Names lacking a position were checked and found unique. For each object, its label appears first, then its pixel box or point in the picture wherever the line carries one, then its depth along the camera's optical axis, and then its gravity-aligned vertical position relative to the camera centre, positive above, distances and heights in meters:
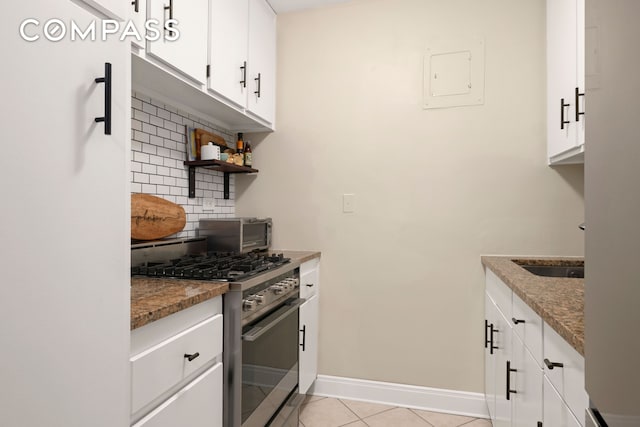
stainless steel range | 1.34 -0.47
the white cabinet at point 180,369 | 0.93 -0.47
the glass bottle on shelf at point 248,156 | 2.49 +0.40
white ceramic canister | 2.07 +0.35
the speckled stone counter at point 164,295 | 0.94 -0.27
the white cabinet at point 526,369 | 0.83 -0.49
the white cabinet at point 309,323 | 2.13 -0.70
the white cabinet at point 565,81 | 1.58 +0.66
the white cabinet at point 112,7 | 0.71 +0.43
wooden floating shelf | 2.04 +0.29
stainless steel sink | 1.93 -0.31
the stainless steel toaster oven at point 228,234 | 2.14 -0.13
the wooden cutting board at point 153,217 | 1.66 -0.03
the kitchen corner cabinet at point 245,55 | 1.80 +0.91
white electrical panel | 2.22 +0.89
